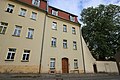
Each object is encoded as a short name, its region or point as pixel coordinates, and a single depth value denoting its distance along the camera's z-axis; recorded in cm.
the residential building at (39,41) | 791
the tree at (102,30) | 1534
